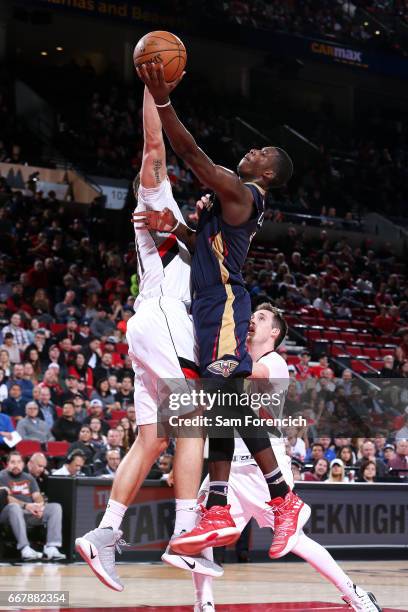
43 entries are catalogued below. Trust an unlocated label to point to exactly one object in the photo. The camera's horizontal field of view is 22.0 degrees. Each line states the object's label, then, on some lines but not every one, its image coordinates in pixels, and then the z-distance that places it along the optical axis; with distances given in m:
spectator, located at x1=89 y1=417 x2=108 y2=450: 13.05
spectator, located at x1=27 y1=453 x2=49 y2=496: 11.91
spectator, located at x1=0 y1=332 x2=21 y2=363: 14.39
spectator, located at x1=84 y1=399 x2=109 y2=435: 13.38
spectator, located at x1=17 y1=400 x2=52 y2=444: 12.91
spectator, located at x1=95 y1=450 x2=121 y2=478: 12.49
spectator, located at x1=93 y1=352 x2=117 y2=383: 15.09
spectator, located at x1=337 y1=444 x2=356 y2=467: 14.38
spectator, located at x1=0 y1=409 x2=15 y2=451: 12.25
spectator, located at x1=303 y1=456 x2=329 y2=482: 13.67
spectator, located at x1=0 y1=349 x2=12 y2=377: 13.52
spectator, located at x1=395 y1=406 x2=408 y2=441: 15.21
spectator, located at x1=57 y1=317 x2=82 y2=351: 15.40
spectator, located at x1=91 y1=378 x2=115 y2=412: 14.49
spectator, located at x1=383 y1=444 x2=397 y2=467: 14.51
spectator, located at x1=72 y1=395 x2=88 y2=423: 13.57
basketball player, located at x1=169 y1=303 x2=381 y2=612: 6.31
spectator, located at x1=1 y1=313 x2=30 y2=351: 14.88
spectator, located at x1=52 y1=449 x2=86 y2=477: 12.37
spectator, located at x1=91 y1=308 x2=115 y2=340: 16.44
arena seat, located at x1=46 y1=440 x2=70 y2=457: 13.11
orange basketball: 5.45
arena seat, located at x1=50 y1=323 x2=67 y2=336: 16.06
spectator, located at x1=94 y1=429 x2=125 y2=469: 12.82
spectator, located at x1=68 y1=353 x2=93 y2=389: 14.82
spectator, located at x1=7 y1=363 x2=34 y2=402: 13.41
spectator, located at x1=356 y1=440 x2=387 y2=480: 14.16
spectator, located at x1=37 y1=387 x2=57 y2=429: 13.28
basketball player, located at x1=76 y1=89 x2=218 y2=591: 5.77
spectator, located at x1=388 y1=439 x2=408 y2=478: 14.28
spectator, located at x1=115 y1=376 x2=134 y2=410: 14.73
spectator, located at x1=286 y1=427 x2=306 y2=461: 13.80
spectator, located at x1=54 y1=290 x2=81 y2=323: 16.59
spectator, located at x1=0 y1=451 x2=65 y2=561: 11.48
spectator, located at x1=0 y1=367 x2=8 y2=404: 13.20
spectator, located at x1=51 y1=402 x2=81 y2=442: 13.24
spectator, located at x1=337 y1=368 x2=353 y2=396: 17.04
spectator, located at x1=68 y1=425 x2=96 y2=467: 12.72
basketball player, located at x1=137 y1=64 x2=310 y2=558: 5.49
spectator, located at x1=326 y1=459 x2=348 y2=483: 13.60
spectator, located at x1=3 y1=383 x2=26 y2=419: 13.09
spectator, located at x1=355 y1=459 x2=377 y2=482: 13.74
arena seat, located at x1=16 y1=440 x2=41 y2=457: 12.73
